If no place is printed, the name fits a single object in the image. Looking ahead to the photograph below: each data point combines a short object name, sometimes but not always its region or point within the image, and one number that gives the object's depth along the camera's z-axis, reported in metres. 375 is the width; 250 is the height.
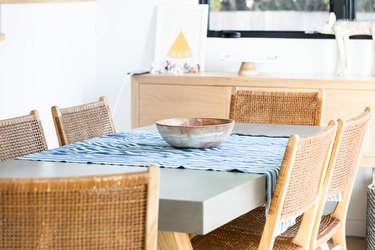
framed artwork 5.27
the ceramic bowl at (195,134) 3.09
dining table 2.16
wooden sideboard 4.62
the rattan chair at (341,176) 3.06
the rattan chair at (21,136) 3.14
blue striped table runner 2.76
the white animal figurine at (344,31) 4.92
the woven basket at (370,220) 4.72
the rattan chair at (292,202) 2.56
